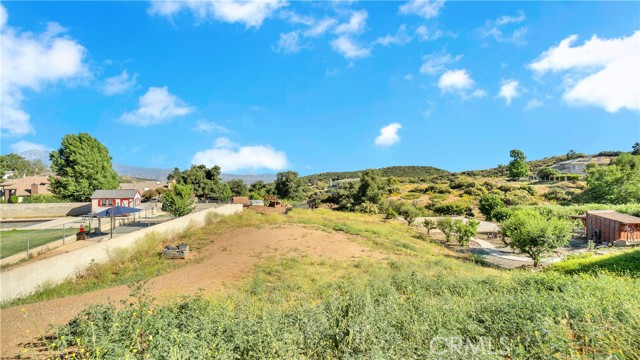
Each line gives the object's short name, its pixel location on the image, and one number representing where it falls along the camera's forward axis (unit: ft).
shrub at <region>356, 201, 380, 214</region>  137.08
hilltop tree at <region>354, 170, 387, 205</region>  144.66
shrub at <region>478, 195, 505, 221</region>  118.80
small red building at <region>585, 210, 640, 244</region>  70.44
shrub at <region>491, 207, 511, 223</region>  105.60
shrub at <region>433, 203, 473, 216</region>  137.88
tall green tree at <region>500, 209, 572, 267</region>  54.19
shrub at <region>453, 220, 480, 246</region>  75.20
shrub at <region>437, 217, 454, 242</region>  83.25
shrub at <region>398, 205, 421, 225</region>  108.47
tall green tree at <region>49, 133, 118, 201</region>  139.13
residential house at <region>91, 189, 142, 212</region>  121.08
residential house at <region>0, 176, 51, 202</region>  181.78
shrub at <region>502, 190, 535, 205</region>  149.69
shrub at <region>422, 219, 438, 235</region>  91.50
